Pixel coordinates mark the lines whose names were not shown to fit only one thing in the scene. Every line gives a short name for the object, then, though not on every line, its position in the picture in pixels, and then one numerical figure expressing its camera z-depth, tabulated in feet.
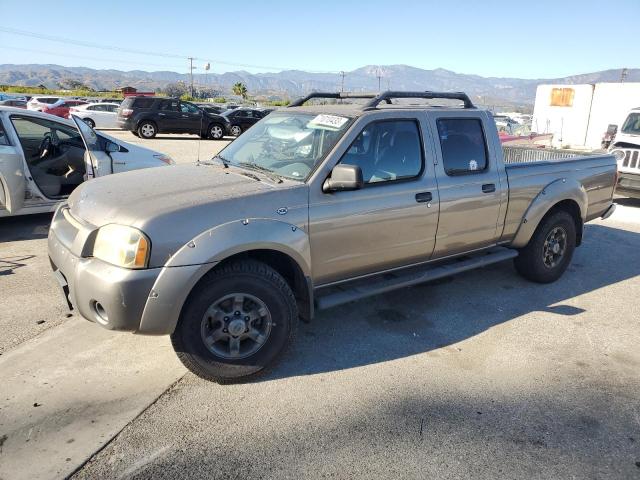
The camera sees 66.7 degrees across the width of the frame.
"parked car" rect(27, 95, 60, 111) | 83.71
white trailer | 84.94
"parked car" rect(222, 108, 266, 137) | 79.46
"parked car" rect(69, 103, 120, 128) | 80.23
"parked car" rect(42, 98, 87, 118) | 81.61
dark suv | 69.97
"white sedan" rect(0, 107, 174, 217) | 19.03
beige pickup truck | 9.32
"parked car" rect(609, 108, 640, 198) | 31.04
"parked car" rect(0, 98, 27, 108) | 87.41
